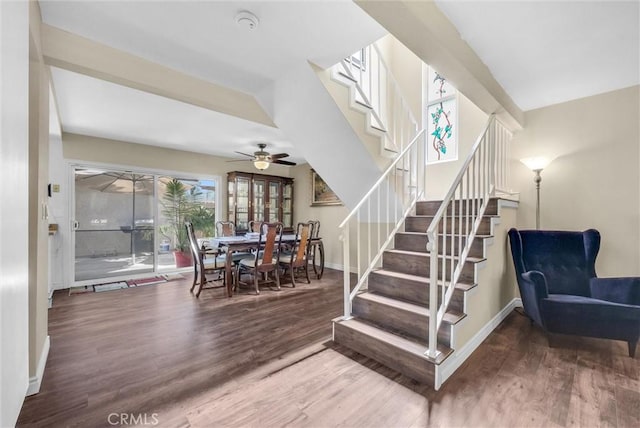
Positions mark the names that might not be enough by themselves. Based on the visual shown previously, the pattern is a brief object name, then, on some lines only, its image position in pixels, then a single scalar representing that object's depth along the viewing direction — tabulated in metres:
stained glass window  3.98
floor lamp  2.99
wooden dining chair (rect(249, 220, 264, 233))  5.55
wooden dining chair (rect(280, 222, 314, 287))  4.34
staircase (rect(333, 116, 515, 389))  1.91
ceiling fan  4.38
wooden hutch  5.66
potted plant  5.27
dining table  3.77
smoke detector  1.76
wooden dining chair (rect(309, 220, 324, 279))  4.82
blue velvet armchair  2.08
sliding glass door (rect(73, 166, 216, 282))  4.49
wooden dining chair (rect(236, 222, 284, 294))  3.90
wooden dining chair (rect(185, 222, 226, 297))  3.75
